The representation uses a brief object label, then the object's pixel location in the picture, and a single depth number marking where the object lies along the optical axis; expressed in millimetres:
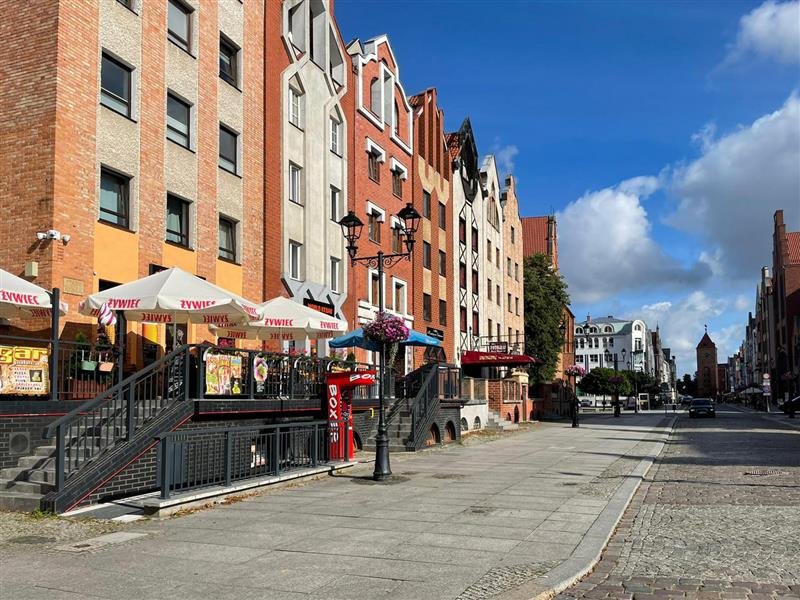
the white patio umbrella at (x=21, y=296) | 12469
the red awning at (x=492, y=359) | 39031
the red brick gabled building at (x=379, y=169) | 30562
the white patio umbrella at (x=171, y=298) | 14098
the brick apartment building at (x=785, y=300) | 85000
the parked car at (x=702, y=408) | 56500
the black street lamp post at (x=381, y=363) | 14609
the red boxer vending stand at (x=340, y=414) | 16406
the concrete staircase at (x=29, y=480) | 10578
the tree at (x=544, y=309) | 57375
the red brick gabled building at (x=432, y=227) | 37094
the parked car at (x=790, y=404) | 51750
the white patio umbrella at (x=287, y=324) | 18406
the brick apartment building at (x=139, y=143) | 16016
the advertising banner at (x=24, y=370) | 12102
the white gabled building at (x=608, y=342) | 150750
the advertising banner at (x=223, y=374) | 13969
